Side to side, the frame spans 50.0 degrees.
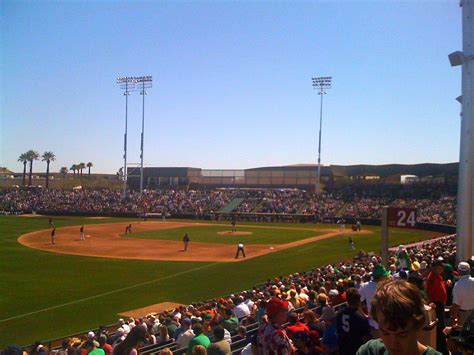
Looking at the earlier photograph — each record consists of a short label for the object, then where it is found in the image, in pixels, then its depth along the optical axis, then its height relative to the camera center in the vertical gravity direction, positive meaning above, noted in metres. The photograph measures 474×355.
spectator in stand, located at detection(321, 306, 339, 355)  5.99 -1.87
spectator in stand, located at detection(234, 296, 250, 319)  12.38 -3.23
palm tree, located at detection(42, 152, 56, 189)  123.00 +4.03
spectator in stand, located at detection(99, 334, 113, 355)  10.11 -3.51
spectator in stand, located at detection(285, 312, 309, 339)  5.72 -1.68
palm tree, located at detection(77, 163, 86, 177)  137.62 +2.32
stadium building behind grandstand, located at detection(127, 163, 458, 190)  70.12 +0.90
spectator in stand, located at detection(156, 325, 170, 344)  10.71 -3.36
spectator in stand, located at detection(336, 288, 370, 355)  5.40 -1.55
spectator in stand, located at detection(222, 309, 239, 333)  9.64 -2.80
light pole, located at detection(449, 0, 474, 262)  16.55 +1.81
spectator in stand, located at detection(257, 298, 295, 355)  5.01 -1.54
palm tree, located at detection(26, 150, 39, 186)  119.69 +4.21
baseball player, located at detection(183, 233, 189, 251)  36.56 -4.63
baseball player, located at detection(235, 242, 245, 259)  33.10 -4.61
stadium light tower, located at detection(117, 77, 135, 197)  72.94 +12.25
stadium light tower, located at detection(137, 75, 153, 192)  73.38 +13.92
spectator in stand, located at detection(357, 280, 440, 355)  3.05 -0.80
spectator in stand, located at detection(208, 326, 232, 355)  6.32 -2.12
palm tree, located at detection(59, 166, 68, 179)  136.62 +0.81
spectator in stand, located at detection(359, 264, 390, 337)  7.76 -1.57
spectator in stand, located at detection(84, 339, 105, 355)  9.63 -3.29
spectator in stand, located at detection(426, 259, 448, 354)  8.42 -1.77
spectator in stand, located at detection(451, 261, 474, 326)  7.86 -1.73
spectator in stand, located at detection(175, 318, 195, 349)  9.47 -2.96
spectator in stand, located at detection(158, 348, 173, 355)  6.20 -2.14
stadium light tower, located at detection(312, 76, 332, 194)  69.75 +13.73
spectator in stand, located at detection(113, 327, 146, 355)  7.12 -2.36
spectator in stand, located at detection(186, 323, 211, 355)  6.99 -2.31
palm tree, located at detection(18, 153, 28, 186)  119.25 +3.46
